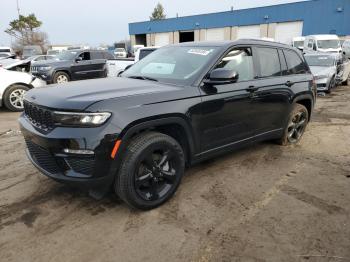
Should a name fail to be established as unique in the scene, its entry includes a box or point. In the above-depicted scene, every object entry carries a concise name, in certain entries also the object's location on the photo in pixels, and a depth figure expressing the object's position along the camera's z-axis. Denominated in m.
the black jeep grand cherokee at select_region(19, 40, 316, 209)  2.87
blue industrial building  31.73
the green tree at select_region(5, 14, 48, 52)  53.28
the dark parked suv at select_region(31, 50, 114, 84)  12.25
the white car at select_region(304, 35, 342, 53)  20.58
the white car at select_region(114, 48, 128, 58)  31.05
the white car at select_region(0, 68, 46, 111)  8.20
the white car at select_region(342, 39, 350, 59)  23.59
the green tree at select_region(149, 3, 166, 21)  87.06
